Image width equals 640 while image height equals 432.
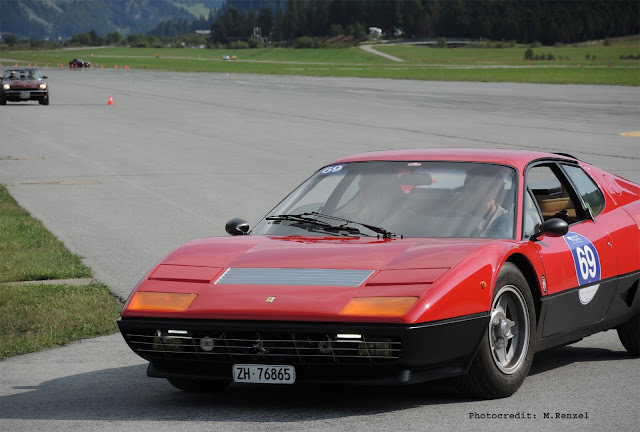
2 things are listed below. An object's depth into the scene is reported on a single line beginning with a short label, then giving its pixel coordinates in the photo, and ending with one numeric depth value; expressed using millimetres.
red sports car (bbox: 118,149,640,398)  11026
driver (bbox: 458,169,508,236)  12965
